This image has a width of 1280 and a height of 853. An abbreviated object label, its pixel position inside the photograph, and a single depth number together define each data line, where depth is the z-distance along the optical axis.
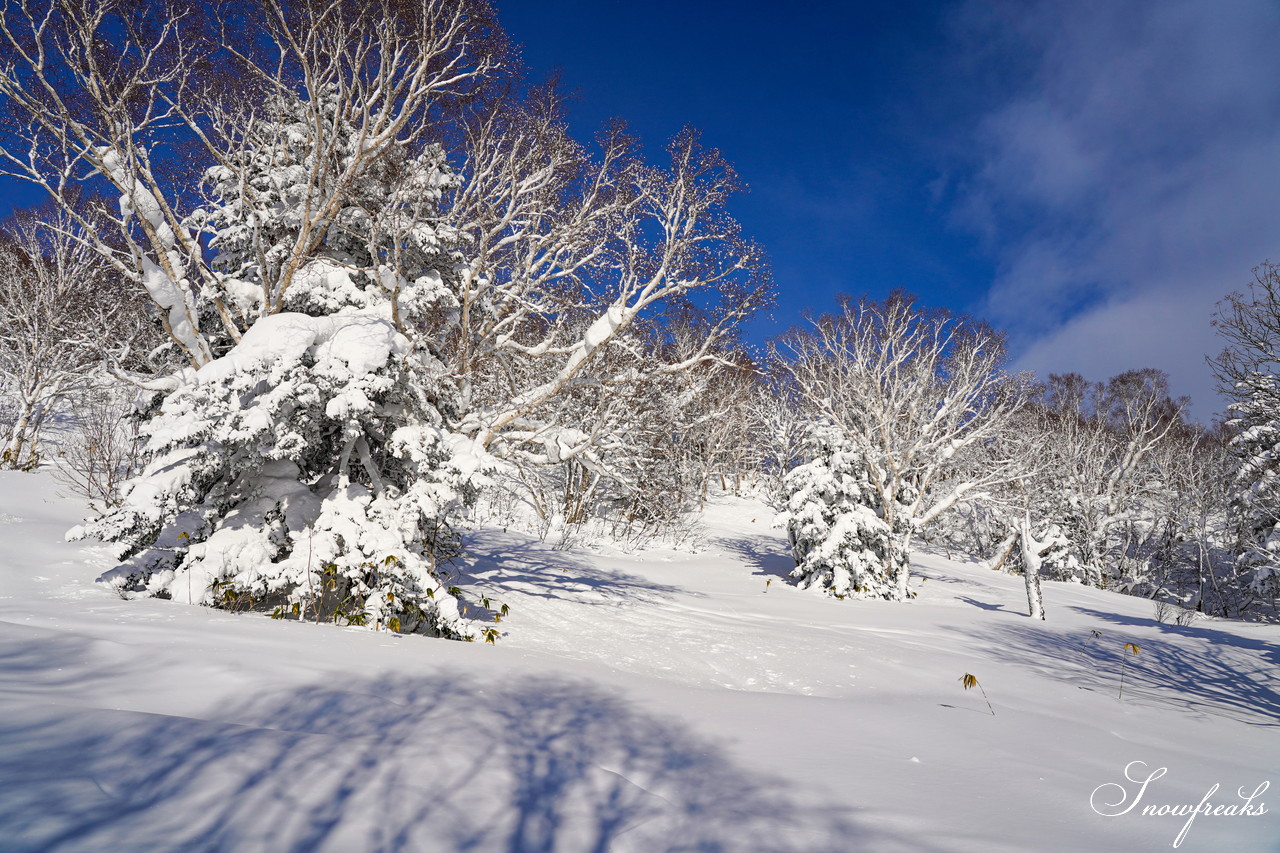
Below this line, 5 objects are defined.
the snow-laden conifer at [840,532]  13.05
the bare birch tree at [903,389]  14.23
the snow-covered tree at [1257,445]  7.68
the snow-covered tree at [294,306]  5.39
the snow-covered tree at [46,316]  14.80
